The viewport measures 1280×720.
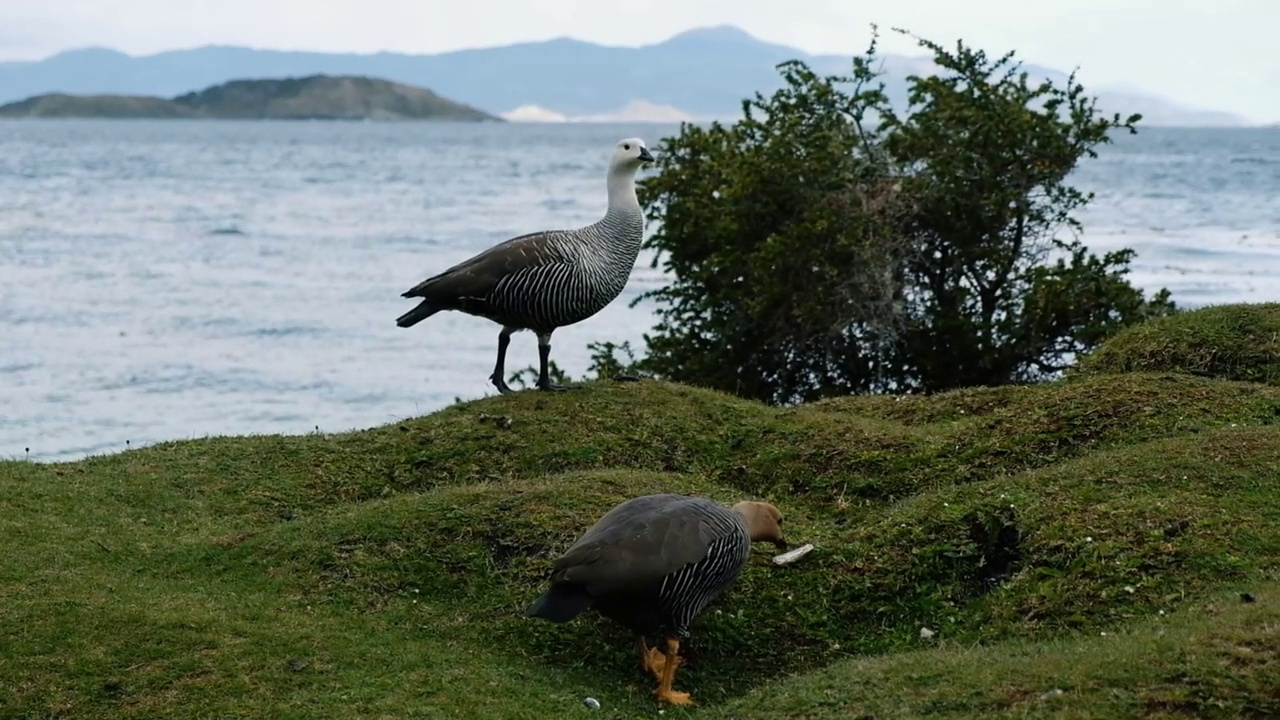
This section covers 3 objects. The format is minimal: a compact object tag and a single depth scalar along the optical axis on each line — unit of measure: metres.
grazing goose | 7.24
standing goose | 11.93
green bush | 16.64
